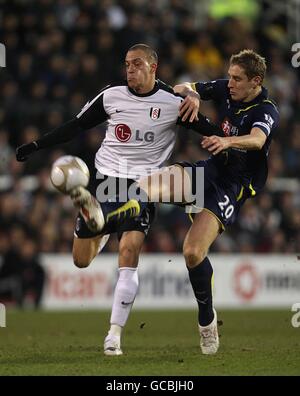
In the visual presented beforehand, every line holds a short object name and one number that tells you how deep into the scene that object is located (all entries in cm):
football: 1591
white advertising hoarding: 3052
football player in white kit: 1702
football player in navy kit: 1664
